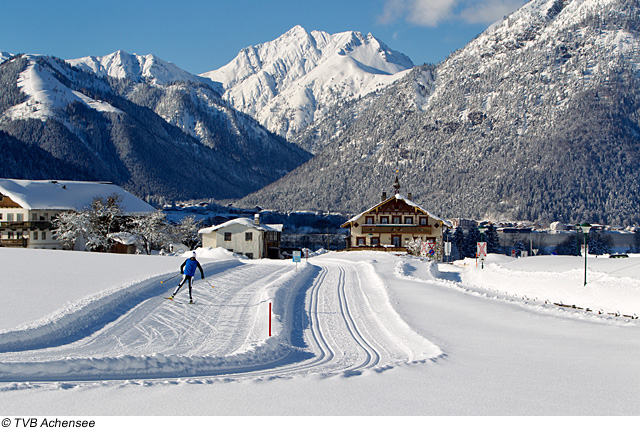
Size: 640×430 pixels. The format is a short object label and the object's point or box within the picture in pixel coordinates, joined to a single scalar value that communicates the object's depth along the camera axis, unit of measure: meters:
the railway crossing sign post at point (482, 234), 52.41
